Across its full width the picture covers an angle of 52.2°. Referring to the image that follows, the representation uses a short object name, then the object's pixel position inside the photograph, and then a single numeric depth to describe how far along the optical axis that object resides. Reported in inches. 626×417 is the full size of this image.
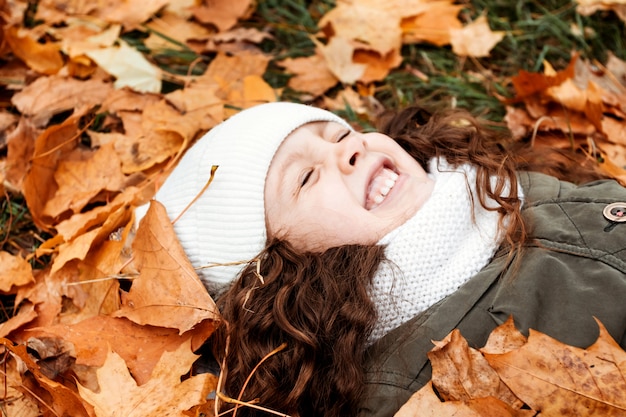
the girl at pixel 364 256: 71.1
